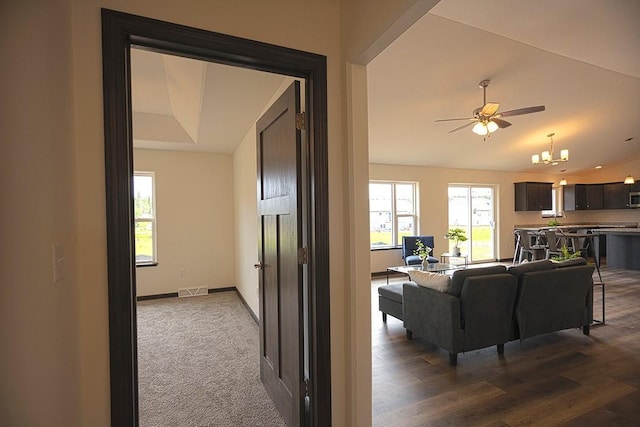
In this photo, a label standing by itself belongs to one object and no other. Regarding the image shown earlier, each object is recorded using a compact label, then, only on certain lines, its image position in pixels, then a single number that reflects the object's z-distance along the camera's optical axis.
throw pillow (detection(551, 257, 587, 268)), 3.33
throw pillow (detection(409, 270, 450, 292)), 2.98
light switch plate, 0.98
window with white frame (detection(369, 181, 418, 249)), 7.29
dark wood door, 1.88
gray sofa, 2.84
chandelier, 5.84
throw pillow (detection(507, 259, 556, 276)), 3.08
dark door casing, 1.29
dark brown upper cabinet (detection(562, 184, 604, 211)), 9.62
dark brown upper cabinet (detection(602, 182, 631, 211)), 9.24
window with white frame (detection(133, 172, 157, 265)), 5.28
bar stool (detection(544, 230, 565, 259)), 6.11
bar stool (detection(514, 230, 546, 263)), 7.18
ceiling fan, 3.75
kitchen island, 7.05
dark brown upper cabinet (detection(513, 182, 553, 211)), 8.81
